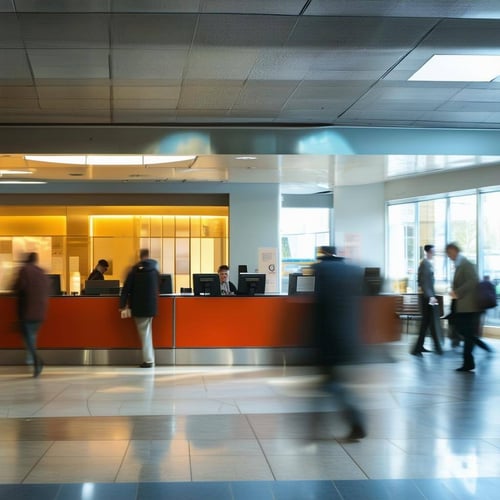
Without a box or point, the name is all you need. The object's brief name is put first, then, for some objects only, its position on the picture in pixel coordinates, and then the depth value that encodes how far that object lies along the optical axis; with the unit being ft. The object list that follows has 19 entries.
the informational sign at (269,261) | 65.62
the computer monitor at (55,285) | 42.24
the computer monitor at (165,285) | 42.24
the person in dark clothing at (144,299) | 36.52
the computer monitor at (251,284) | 42.14
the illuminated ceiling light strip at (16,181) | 61.26
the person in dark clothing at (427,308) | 41.81
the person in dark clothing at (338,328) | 20.13
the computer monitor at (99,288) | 40.91
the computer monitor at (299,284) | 40.63
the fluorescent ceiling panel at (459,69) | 29.71
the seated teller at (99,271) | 47.06
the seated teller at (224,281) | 44.78
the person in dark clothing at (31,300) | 33.42
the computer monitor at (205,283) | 41.11
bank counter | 38.11
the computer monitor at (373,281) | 39.67
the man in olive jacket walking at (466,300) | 32.40
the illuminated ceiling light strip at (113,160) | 48.98
